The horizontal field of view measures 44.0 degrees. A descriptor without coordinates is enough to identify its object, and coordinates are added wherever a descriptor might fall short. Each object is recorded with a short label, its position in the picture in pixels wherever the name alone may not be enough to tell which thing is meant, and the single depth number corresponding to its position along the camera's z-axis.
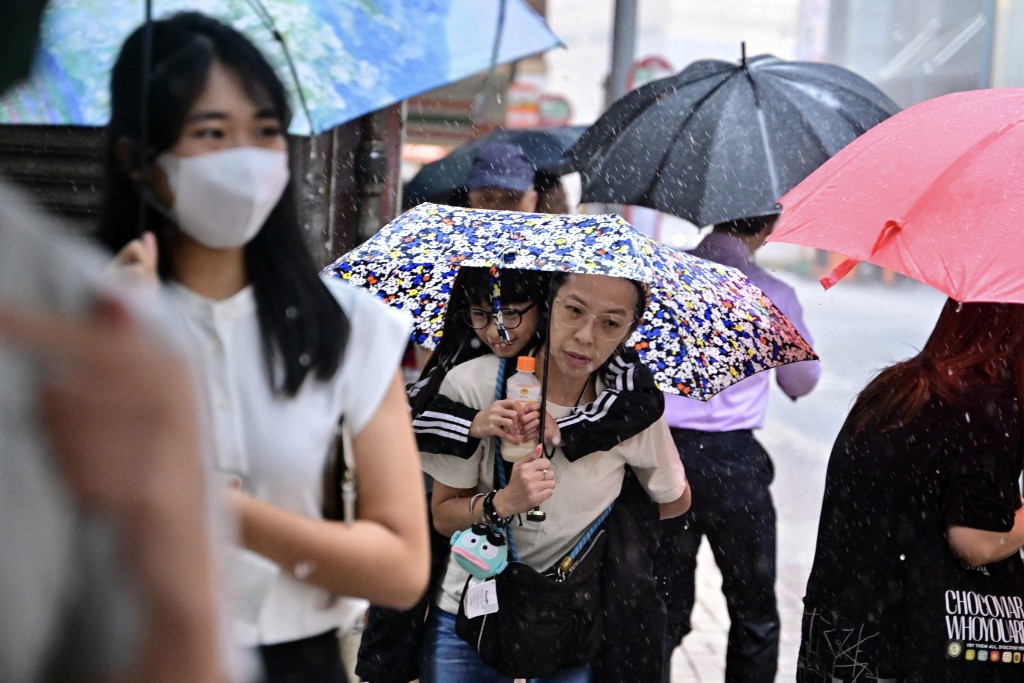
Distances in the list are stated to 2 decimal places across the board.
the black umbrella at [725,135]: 5.10
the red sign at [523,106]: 25.81
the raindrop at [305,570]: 1.85
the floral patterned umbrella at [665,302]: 3.75
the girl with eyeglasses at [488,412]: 3.35
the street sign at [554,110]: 24.35
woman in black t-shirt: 3.38
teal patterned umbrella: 2.16
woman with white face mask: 1.84
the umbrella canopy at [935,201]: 3.39
